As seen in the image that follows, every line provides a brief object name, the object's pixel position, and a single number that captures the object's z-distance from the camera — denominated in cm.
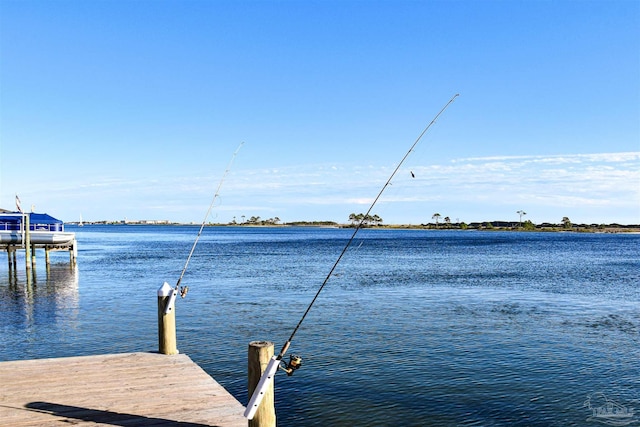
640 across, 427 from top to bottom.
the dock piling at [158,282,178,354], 1055
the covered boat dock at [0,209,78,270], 3869
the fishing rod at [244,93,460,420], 657
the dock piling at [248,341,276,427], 680
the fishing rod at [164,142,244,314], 1045
